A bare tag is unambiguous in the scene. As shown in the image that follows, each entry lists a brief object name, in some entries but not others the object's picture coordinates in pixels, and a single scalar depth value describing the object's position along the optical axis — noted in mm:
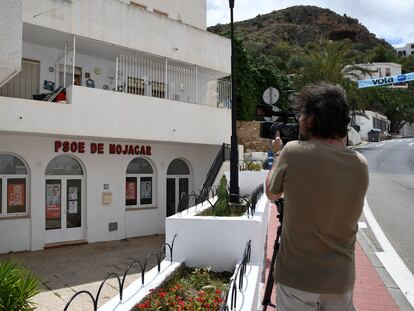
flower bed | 3830
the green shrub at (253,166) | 12424
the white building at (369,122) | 46375
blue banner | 25408
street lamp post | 7863
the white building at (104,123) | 11742
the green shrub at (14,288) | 3969
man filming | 2125
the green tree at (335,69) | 29266
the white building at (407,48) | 130000
